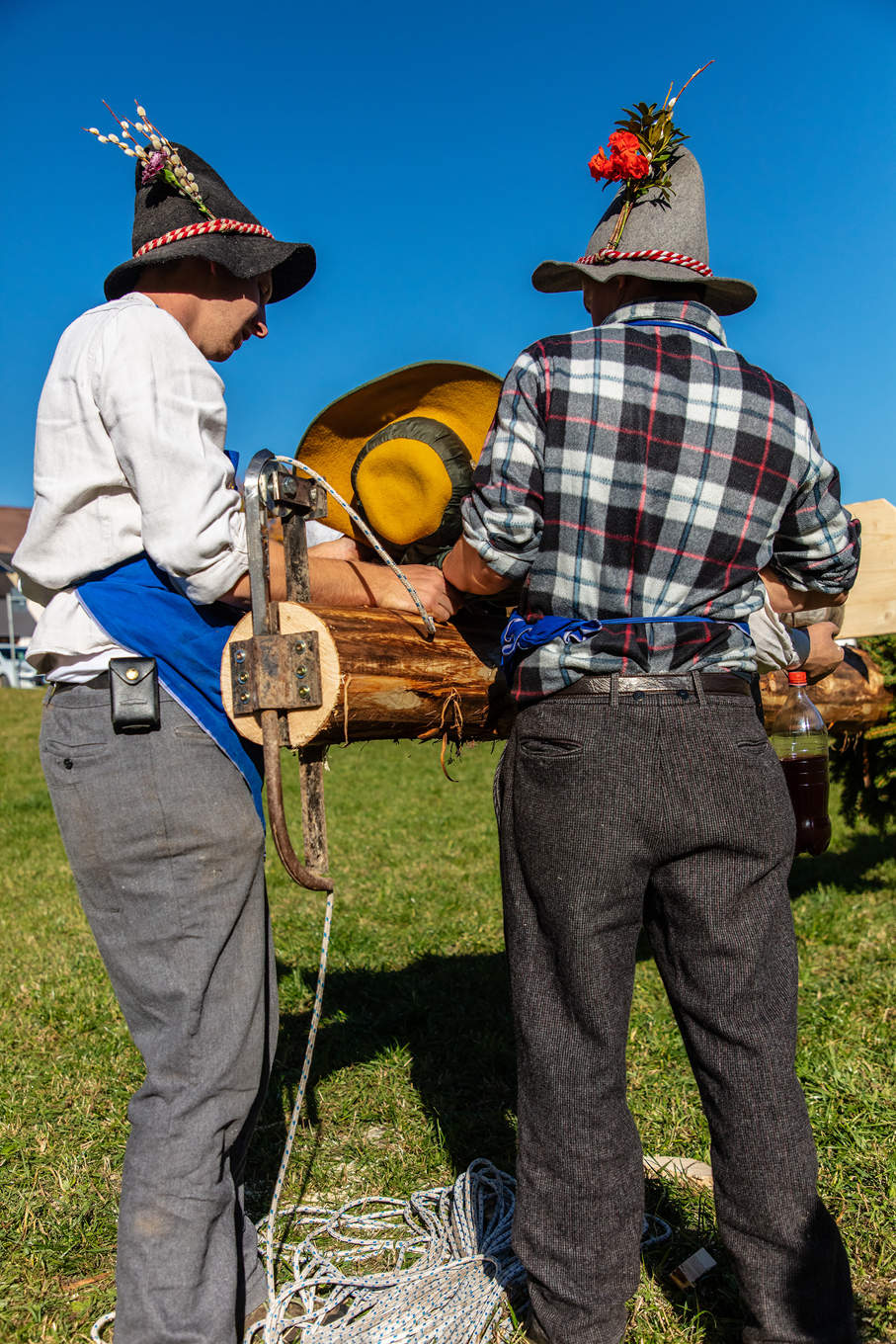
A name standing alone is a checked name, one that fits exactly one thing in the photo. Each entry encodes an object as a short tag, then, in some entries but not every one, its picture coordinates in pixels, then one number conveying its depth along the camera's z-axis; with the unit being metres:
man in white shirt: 1.98
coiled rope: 2.39
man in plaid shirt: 1.98
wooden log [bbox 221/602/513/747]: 2.13
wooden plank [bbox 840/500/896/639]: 4.27
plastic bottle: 2.91
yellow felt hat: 2.62
